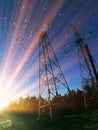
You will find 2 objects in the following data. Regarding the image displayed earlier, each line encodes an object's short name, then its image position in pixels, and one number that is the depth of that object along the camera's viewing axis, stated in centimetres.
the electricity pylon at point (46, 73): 1599
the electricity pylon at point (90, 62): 2076
